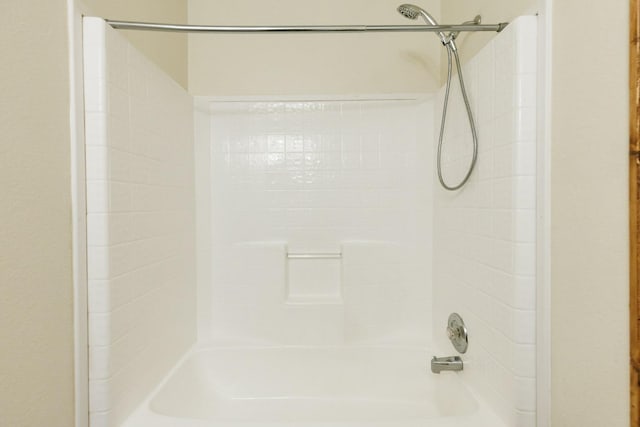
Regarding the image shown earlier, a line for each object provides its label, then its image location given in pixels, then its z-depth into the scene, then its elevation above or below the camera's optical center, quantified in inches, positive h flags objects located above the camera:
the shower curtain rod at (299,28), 45.4 +23.5
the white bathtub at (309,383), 66.9 -34.6
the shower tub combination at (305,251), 43.5 -7.8
